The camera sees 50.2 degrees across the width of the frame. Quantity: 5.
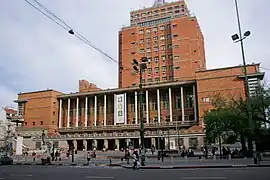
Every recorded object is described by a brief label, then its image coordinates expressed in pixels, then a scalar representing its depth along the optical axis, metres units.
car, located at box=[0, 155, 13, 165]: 37.67
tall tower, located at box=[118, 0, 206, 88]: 87.31
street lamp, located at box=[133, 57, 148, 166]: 25.22
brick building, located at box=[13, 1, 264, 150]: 68.38
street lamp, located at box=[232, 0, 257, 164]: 23.97
